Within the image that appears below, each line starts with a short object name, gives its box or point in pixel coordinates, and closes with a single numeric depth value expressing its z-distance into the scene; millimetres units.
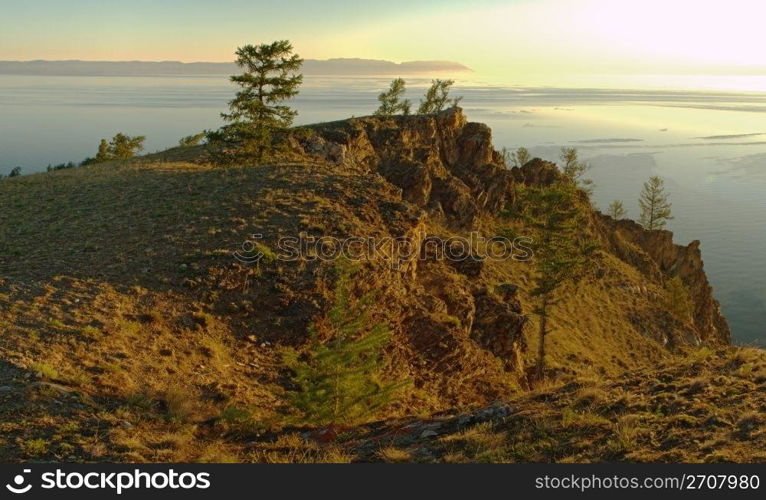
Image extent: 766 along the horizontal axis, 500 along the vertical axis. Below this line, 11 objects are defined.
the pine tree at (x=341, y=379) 12945
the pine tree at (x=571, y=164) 83312
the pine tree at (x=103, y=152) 74125
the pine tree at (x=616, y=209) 88562
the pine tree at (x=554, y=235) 28781
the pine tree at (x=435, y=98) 79312
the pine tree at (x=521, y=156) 81312
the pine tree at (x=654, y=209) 83256
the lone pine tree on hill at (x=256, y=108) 36844
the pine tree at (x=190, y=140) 75281
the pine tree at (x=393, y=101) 77938
